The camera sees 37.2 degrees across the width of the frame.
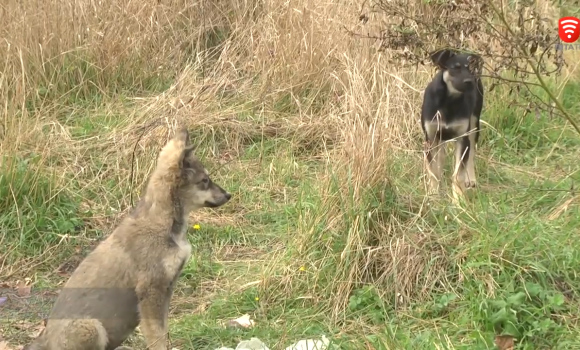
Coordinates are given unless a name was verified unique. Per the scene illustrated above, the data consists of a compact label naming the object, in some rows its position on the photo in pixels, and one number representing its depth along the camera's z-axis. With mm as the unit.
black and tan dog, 6293
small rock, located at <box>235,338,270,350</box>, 4430
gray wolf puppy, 4188
